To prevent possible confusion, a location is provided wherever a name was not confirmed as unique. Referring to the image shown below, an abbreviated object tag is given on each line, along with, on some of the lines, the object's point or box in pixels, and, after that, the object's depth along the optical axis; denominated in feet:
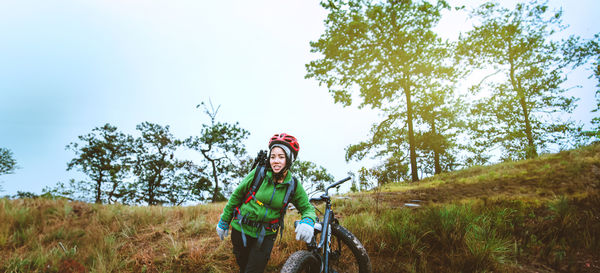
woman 7.79
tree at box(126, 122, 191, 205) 86.33
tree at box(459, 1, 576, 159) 44.65
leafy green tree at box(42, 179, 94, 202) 89.30
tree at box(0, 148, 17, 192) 83.30
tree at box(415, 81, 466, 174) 42.22
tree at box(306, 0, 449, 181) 37.83
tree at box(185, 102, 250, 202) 82.33
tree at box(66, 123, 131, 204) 83.71
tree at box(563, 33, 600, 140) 32.53
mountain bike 6.68
